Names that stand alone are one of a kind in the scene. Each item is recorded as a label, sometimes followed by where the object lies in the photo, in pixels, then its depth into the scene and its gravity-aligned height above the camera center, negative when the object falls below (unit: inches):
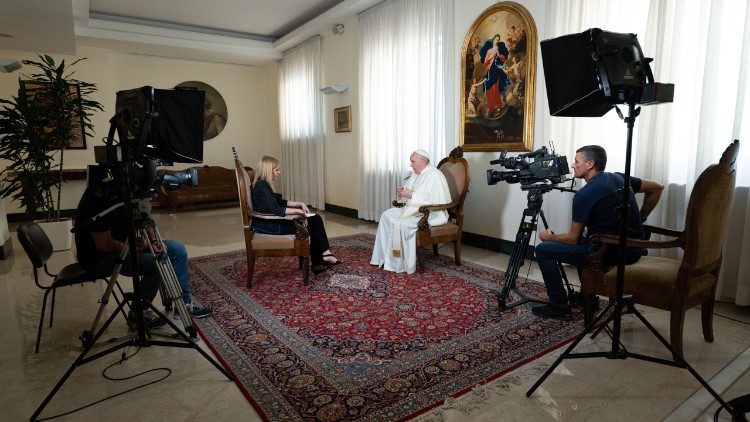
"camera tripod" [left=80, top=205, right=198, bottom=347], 87.1 -24.2
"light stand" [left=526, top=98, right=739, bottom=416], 69.6 -29.9
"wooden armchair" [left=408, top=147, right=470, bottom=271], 154.9 -23.0
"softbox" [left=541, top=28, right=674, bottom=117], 70.6 +12.6
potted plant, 179.6 +9.1
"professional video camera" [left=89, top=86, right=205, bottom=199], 78.1 +2.3
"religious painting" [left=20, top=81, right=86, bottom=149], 281.2 +10.4
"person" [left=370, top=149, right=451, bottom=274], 154.7 -25.9
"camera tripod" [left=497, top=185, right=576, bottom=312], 113.7 -27.1
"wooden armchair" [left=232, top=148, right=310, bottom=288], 139.9 -30.0
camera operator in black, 93.8 -20.4
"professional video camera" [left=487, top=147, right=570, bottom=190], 110.1 -6.2
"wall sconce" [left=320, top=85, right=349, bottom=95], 265.6 +37.3
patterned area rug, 79.3 -44.8
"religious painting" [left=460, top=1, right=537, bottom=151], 163.2 +26.9
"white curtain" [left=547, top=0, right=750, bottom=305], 111.9 +10.1
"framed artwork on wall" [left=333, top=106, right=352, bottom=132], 270.1 +19.3
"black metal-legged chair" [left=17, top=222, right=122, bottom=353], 96.6 -23.8
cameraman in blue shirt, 97.3 -17.3
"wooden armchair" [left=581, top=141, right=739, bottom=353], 83.0 -26.0
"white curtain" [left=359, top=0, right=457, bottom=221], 199.8 +29.8
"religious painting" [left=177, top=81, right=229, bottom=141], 351.3 +31.6
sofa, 312.2 -30.7
